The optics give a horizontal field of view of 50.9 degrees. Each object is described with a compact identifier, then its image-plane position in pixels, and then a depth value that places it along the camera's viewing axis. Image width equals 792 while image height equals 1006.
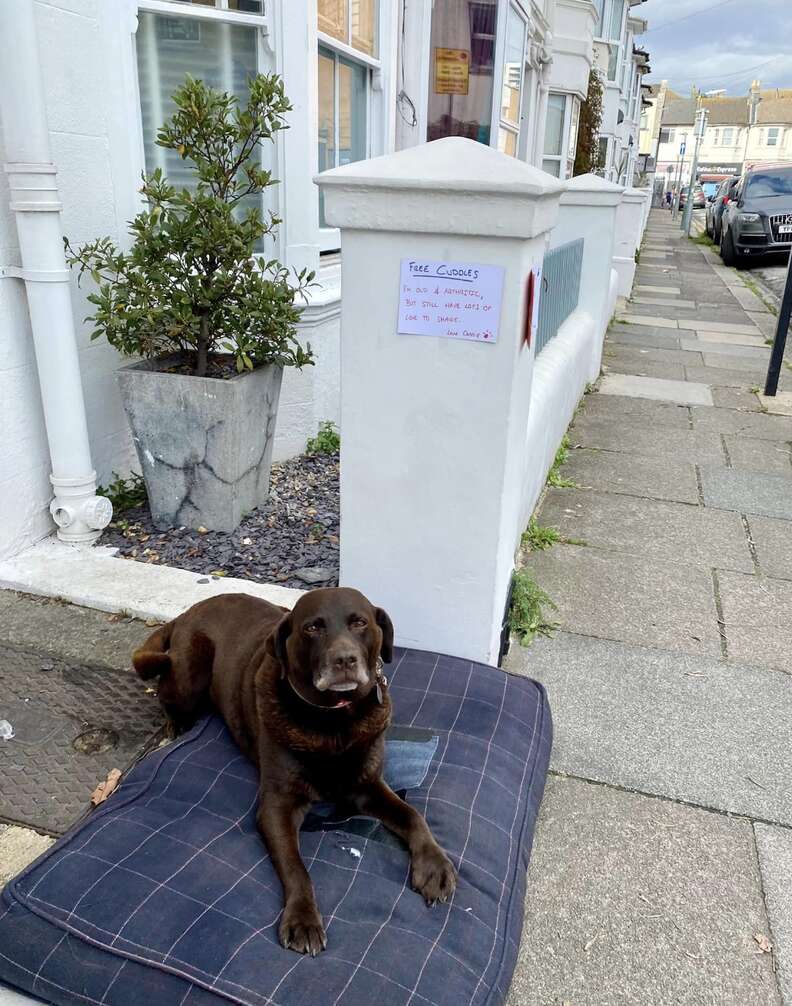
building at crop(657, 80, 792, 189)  91.12
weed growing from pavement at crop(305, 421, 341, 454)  5.79
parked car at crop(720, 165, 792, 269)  18.48
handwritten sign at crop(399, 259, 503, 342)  2.83
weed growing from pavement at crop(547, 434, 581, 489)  5.85
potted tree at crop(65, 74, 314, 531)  4.13
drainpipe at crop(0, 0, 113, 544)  3.54
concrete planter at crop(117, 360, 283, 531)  4.24
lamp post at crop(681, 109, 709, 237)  32.16
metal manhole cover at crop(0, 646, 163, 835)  2.70
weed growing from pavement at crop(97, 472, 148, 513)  4.68
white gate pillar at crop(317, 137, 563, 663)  2.78
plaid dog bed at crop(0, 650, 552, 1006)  1.94
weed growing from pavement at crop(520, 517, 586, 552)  4.82
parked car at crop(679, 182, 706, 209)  56.94
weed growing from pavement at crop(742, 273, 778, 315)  14.41
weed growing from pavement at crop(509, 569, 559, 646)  3.83
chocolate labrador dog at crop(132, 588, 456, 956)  2.14
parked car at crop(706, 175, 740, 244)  24.18
